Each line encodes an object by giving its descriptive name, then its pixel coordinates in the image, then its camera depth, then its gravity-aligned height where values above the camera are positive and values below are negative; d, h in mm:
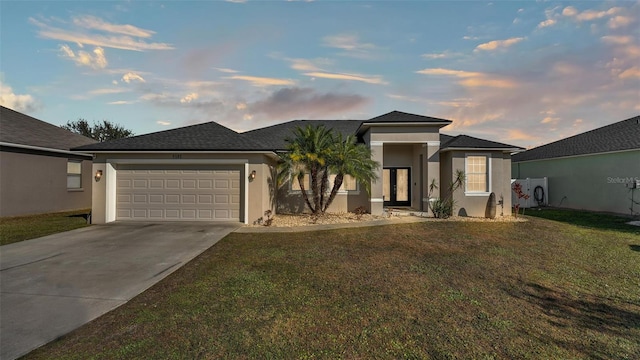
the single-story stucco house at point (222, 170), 11406 +600
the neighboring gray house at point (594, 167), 14810 +1007
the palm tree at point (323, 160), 11898 +1049
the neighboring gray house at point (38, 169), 12867 +811
